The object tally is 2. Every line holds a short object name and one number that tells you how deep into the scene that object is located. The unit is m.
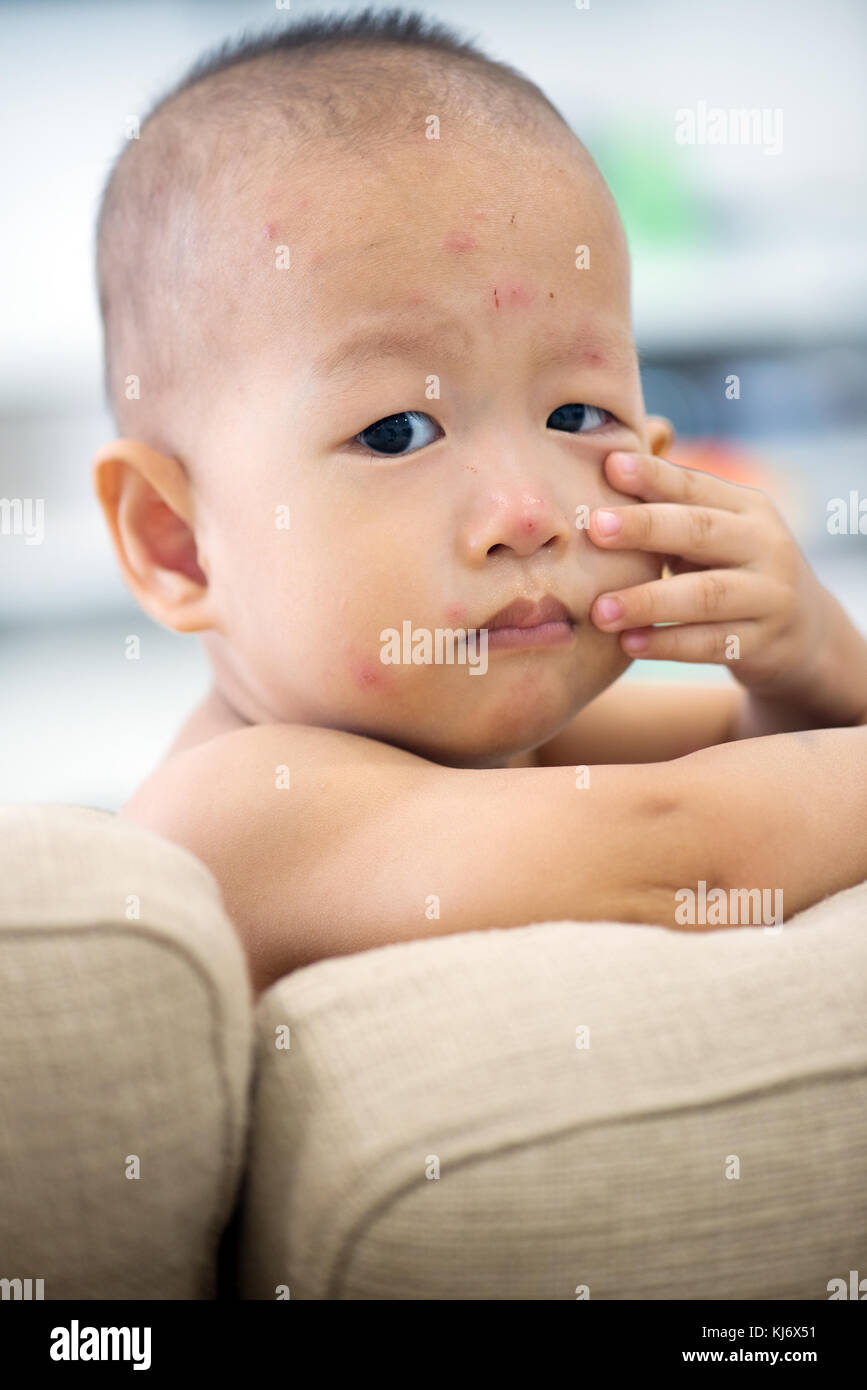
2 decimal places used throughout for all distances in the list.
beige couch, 0.71
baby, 0.78
